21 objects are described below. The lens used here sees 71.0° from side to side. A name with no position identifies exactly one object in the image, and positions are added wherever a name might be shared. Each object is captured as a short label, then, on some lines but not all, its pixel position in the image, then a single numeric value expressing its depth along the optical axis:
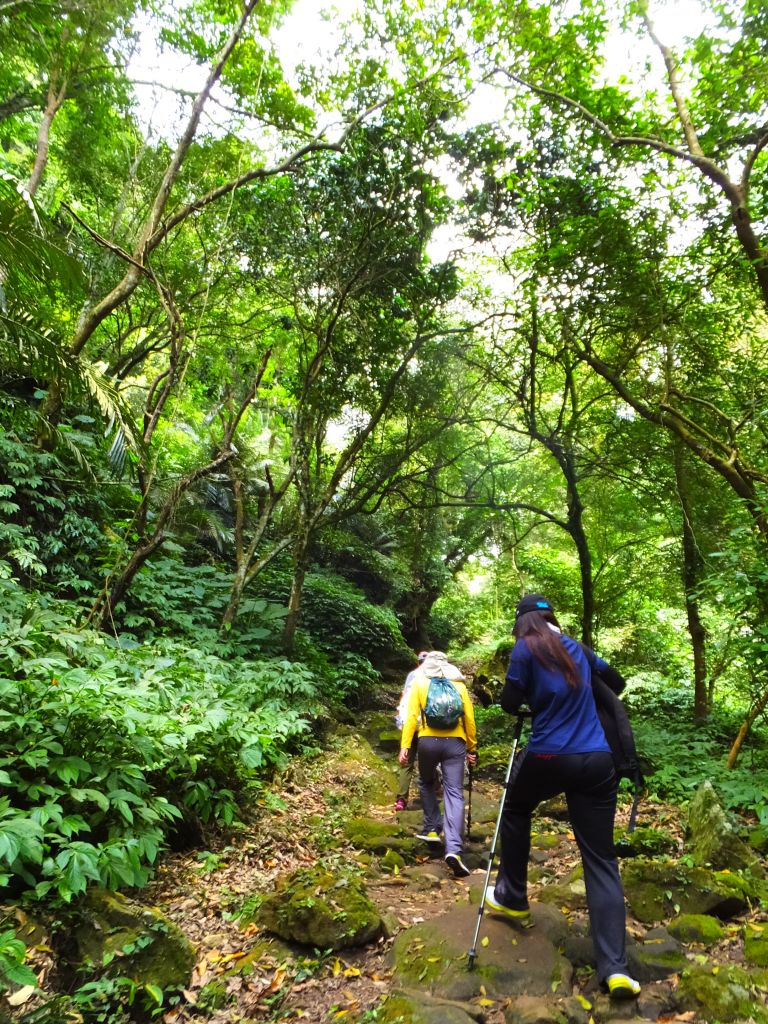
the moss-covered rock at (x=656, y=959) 3.00
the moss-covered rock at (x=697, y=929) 3.28
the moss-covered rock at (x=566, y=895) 3.92
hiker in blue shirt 2.90
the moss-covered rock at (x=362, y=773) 6.80
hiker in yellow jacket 4.92
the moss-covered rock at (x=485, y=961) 2.97
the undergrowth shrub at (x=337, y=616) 11.86
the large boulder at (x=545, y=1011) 2.58
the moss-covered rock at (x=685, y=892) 3.64
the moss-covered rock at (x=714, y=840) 4.27
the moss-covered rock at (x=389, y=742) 9.25
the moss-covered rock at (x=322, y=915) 3.41
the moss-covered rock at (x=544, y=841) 5.50
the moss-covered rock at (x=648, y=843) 4.82
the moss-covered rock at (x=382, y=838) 5.22
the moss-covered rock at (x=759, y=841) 4.69
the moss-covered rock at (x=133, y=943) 2.83
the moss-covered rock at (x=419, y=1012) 2.61
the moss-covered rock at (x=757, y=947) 2.97
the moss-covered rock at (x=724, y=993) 2.53
